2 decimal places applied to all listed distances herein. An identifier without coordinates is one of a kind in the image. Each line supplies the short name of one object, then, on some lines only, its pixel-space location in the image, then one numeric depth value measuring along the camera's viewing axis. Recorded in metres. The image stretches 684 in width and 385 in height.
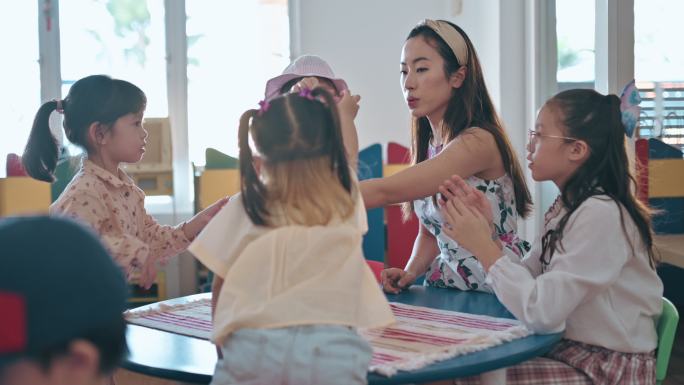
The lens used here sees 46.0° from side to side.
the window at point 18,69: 5.14
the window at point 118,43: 5.19
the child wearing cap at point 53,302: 0.64
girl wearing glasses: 1.48
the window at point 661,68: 3.81
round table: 1.24
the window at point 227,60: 5.37
